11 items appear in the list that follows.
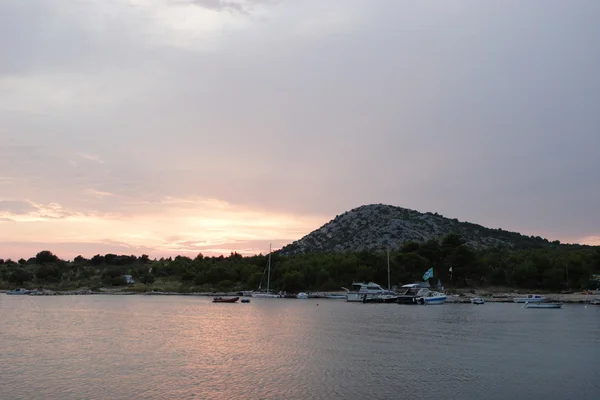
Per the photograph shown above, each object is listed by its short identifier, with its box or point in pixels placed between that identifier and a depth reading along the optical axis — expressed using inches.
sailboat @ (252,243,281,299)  5251.0
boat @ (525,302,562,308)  3690.9
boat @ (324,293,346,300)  5059.1
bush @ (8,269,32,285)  6953.7
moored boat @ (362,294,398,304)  4398.6
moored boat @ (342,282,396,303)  4579.2
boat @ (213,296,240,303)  4596.5
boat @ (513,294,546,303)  3862.0
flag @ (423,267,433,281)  4257.9
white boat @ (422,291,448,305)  4119.1
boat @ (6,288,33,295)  6014.8
